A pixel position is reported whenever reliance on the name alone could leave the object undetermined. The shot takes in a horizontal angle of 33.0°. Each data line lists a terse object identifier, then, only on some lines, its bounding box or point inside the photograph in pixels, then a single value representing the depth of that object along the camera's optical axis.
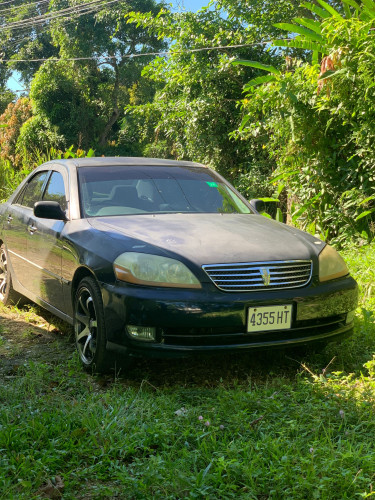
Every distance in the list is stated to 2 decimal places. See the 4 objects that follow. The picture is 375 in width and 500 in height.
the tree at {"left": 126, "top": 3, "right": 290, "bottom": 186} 12.84
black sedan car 3.61
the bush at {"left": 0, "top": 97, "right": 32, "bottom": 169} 28.23
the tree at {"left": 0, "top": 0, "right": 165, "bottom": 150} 31.31
